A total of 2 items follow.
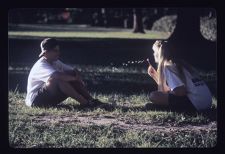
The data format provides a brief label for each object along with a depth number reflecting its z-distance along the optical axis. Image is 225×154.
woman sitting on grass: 7.96
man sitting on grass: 7.81
